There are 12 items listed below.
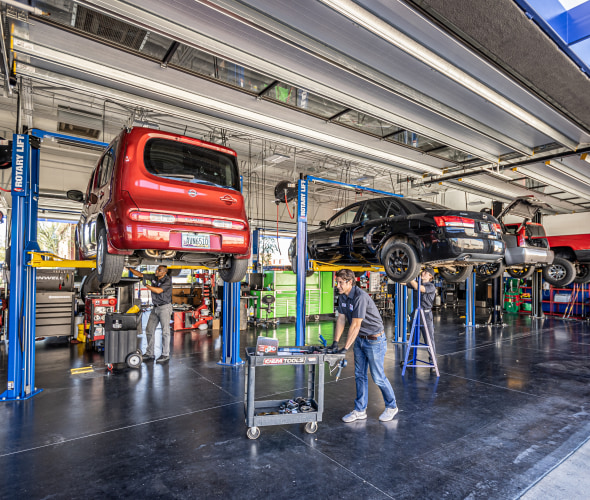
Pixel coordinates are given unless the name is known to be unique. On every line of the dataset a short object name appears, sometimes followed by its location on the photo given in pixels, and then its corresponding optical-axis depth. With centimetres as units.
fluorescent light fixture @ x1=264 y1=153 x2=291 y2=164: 974
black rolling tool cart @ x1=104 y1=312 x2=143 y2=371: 537
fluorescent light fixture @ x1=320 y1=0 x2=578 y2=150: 297
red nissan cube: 328
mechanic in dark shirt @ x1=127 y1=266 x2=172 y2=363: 597
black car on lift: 464
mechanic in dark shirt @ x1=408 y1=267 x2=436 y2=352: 562
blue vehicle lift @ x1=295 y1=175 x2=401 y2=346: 607
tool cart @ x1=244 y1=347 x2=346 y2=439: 316
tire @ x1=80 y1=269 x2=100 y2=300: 798
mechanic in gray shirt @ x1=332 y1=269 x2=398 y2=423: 358
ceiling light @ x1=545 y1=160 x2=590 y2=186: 718
